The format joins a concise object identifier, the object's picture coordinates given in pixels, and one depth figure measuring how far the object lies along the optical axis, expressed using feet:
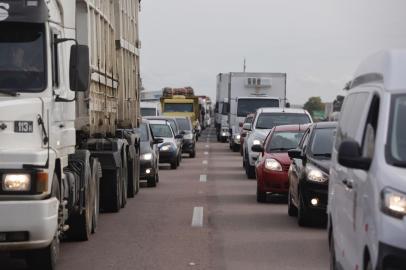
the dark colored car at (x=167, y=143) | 96.73
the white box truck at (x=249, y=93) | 138.72
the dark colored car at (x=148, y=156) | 74.28
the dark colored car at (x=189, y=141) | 123.65
